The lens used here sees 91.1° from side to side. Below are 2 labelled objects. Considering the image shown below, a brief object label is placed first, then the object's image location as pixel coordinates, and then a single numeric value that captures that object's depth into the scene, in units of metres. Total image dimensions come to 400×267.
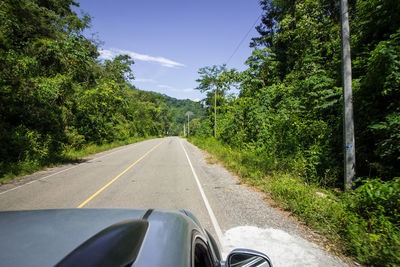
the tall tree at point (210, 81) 27.88
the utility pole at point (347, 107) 5.12
